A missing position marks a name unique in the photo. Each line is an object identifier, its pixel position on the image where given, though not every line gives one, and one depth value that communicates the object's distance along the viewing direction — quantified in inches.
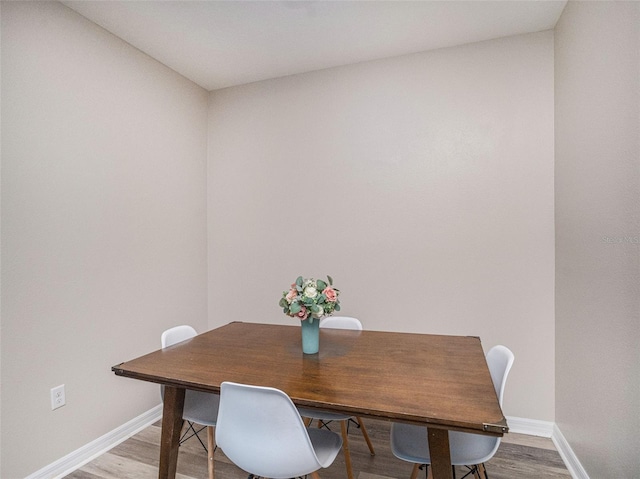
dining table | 44.4
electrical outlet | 78.9
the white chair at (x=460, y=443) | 53.9
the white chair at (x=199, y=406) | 66.8
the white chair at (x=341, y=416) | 69.8
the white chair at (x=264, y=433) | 46.5
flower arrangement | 64.1
